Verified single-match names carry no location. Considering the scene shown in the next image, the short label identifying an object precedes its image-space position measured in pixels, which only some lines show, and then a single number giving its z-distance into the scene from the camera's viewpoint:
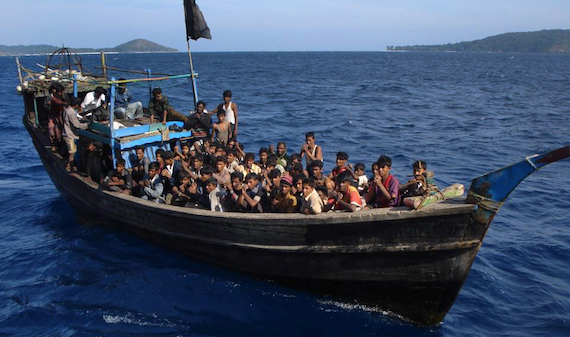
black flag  10.23
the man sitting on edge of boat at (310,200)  6.50
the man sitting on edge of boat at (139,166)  8.95
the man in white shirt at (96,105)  9.98
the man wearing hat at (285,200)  6.89
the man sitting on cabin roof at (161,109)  9.77
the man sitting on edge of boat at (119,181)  8.93
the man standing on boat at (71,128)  9.74
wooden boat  5.79
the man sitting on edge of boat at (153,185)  8.49
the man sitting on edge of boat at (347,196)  6.47
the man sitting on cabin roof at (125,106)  10.01
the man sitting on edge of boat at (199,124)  9.78
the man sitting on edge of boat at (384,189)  6.64
